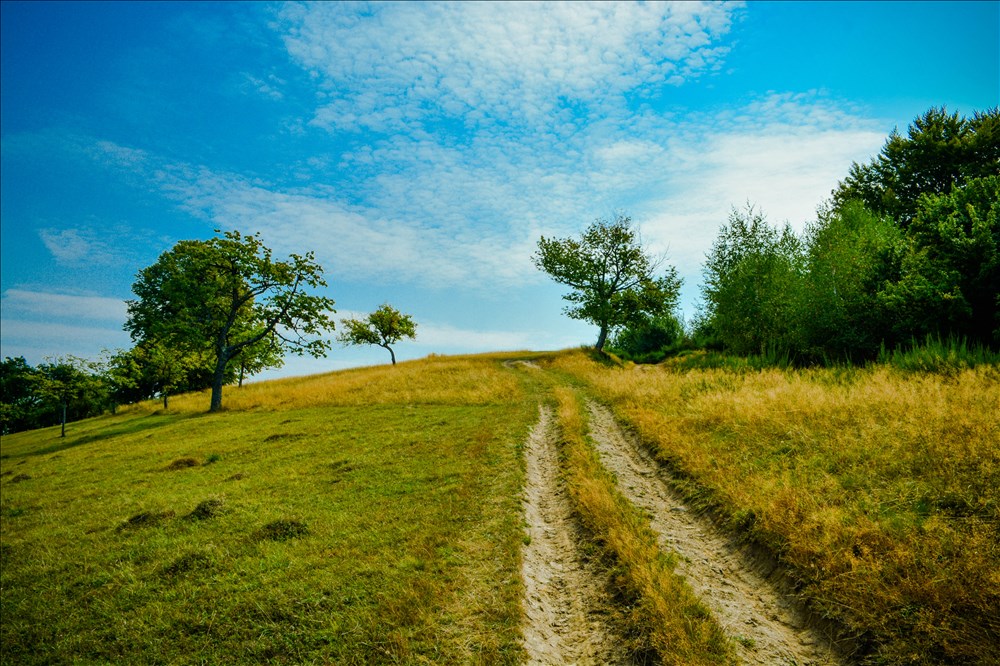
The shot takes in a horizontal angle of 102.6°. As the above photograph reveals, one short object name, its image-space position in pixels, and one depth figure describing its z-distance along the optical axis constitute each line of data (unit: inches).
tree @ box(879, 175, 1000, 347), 625.3
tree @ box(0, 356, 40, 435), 1705.2
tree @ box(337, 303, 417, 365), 2583.7
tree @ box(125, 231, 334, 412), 1323.8
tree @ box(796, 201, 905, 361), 768.3
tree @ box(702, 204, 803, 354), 948.0
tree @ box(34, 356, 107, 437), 1307.8
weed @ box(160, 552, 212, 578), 319.1
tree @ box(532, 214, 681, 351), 1900.8
